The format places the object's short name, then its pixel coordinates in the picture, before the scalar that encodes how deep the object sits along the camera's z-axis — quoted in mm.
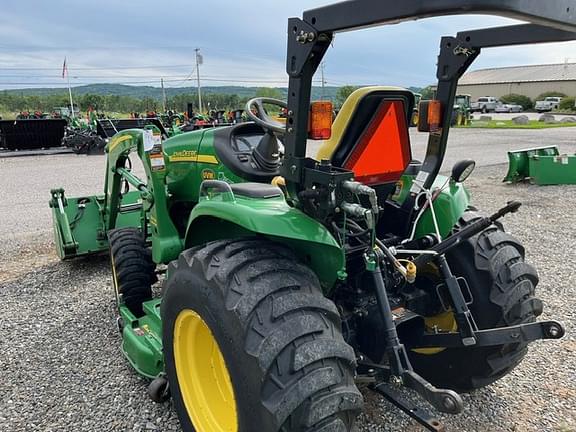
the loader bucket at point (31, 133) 16547
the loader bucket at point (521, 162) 10172
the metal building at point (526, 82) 69062
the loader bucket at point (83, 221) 4934
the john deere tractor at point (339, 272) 1661
